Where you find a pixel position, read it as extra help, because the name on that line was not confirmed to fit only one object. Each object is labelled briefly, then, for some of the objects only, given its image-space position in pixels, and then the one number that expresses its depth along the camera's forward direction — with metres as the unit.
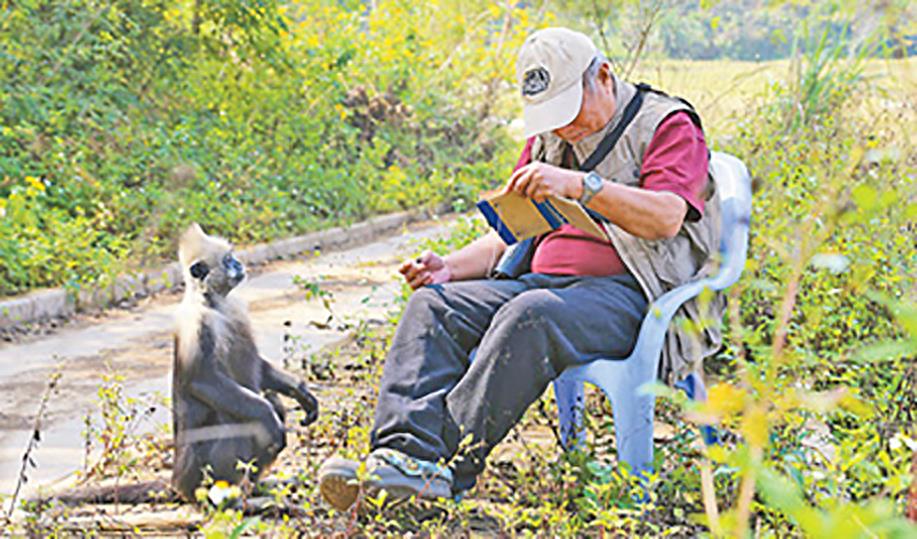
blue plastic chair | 3.49
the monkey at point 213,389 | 3.71
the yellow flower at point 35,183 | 8.03
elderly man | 3.40
